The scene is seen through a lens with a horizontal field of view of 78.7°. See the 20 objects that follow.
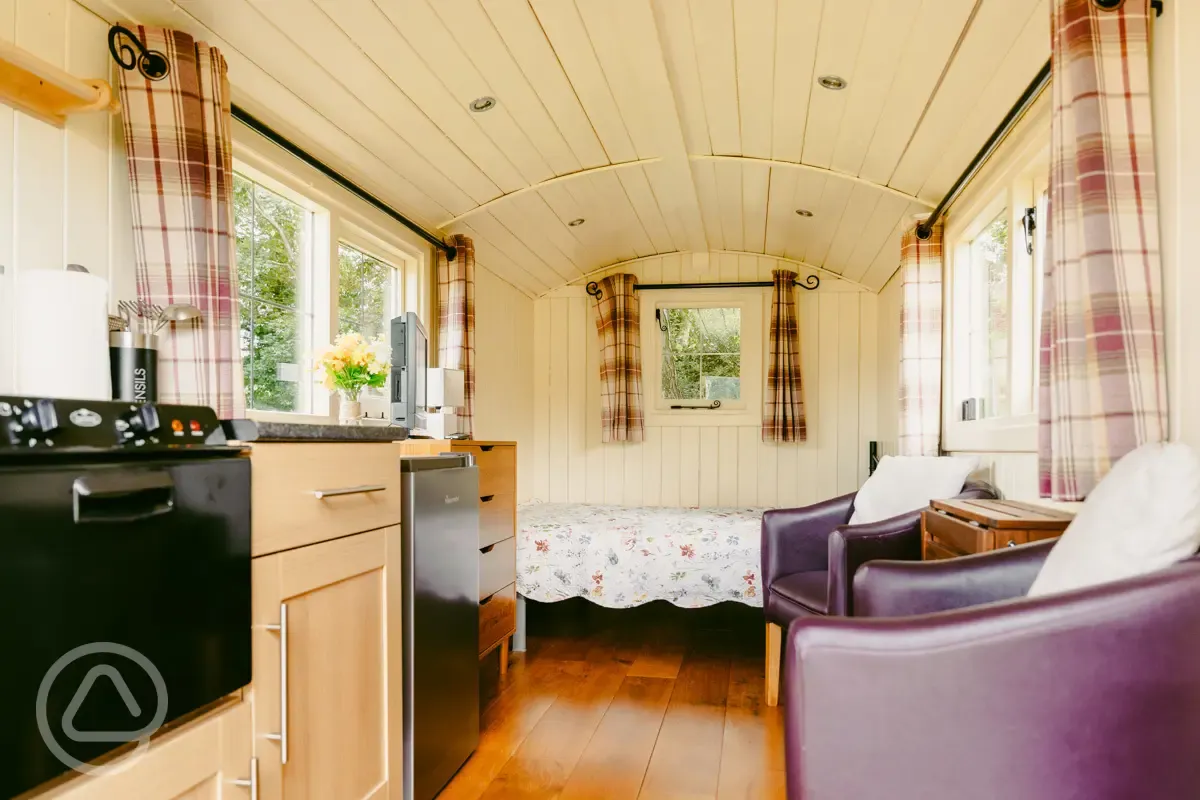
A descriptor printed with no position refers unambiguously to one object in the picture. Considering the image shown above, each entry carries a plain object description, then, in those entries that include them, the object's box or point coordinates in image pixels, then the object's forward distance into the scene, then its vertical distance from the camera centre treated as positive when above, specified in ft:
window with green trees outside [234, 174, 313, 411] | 8.48 +1.51
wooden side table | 5.36 -0.90
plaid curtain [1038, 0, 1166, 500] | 5.04 +1.09
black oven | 2.58 -0.67
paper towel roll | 4.41 +0.50
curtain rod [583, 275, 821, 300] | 17.33 +3.09
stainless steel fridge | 5.90 -1.76
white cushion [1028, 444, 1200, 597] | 3.43 -0.55
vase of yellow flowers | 6.82 +0.46
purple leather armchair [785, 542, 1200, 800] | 3.23 -1.30
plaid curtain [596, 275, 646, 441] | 17.30 +1.21
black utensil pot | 4.96 +0.36
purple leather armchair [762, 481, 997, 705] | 7.37 -1.62
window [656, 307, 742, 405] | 17.75 +1.44
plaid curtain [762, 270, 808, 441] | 16.74 +1.04
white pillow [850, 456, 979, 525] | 8.32 -0.86
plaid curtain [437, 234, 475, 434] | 12.12 +1.68
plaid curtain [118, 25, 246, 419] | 6.13 +1.79
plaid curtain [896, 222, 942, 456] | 10.80 +0.99
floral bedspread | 10.85 -2.24
